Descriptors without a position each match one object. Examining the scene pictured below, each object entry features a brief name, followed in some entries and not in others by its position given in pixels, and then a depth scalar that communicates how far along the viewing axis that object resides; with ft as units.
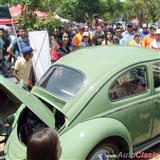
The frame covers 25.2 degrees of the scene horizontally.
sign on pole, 28.02
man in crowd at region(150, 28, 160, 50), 28.83
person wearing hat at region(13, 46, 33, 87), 22.62
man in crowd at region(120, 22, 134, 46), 33.30
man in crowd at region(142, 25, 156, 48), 31.29
